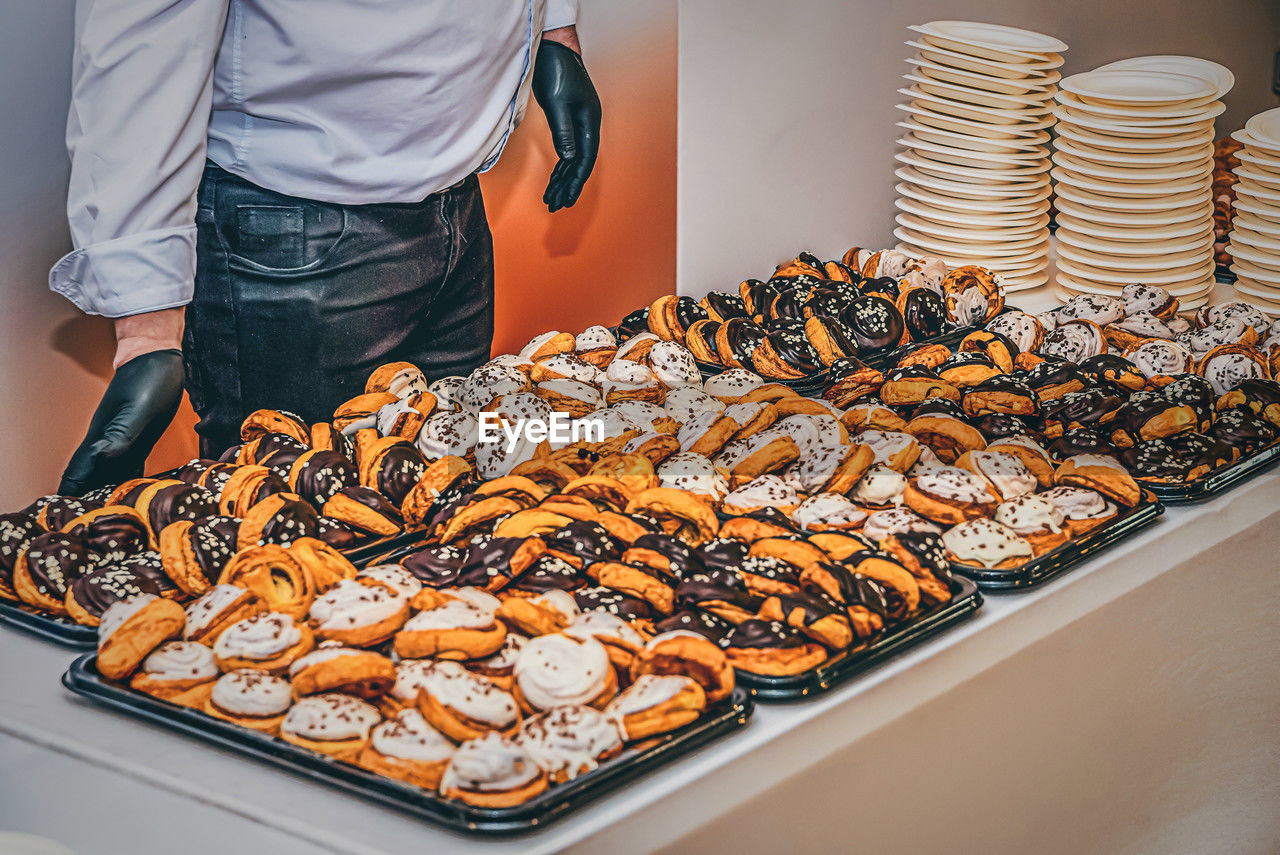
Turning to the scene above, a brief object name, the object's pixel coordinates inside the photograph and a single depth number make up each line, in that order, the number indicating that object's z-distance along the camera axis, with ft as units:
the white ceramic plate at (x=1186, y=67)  7.77
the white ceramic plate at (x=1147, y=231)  7.39
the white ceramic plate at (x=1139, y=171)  7.37
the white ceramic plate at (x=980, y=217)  7.92
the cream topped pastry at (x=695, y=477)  3.98
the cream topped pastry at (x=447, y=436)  4.37
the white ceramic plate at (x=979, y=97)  7.68
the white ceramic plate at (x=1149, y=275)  7.41
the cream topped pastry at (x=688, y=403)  4.81
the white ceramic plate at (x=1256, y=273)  7.20
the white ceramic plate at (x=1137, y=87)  7.22
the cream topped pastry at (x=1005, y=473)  4.05
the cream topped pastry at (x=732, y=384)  5.18
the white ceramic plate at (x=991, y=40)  7.57
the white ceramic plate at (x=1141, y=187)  7.39
